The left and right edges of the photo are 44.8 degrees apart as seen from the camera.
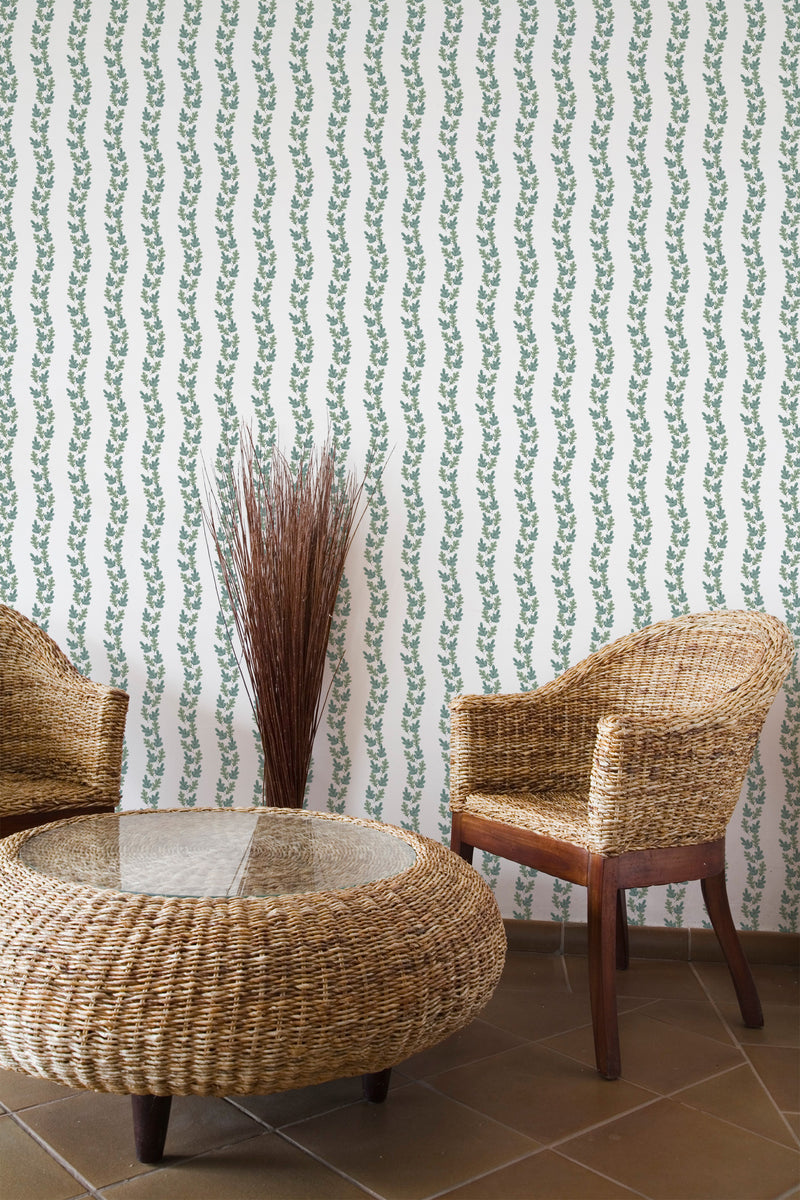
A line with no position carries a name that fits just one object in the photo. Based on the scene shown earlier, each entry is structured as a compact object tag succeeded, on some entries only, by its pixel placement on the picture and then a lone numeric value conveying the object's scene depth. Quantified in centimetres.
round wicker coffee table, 129
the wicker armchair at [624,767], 196
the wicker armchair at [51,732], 234
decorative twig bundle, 261
